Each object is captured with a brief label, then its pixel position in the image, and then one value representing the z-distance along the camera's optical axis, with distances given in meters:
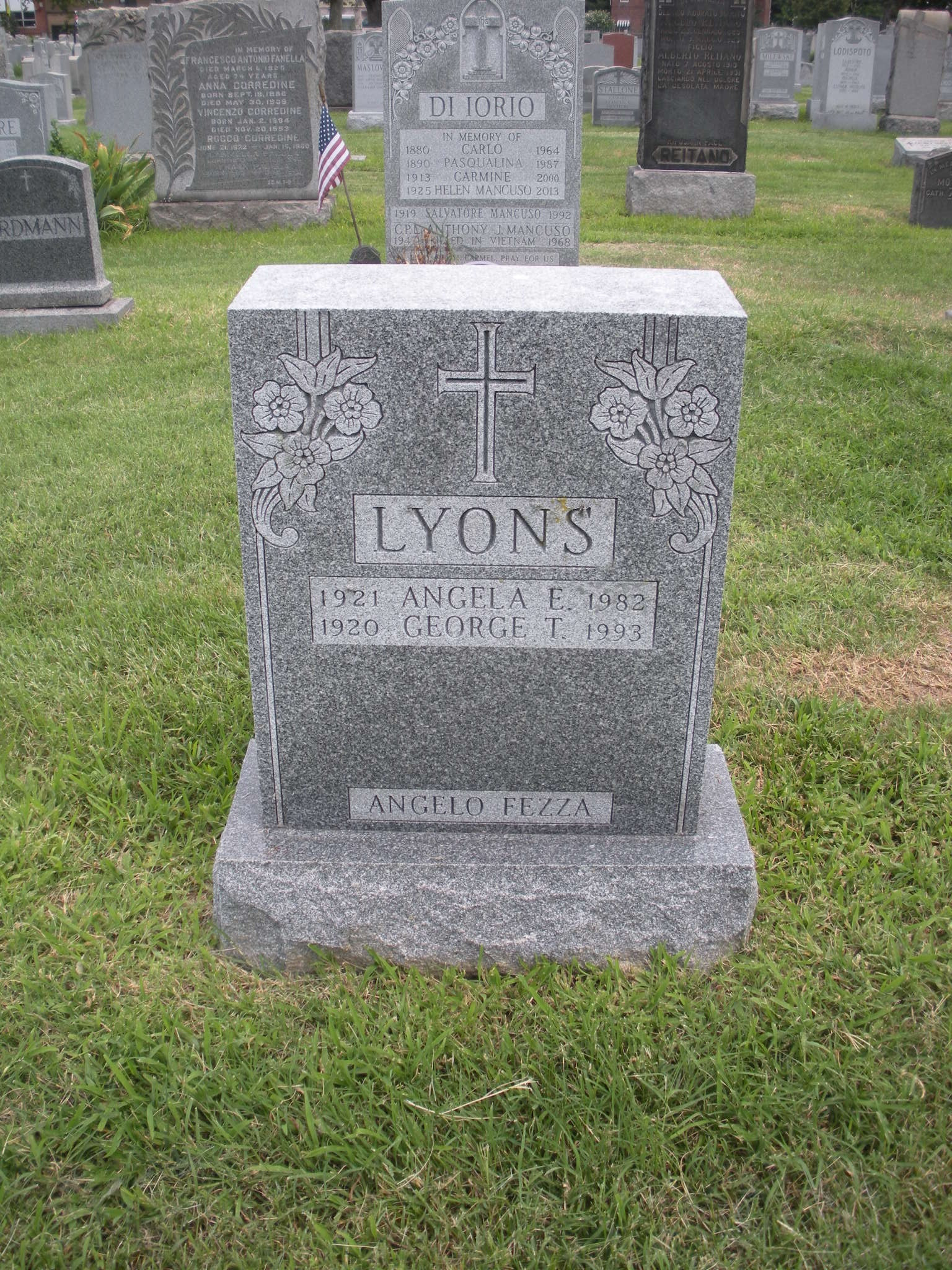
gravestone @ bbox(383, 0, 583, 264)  6.52
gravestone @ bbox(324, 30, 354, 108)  20.86
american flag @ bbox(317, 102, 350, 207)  6.44
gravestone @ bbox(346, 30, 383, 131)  18.64
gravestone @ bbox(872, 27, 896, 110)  22.06
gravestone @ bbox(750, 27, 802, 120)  20.41
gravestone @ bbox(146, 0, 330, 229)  9.40
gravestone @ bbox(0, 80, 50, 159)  10.74
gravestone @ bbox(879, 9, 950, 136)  17.34
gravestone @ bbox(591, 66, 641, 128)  18.98
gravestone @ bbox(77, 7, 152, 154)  13.25
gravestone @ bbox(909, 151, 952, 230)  10.24
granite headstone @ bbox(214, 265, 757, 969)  2.06
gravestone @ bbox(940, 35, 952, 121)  20.78
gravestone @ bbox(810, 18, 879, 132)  18.64
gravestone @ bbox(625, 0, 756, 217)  9.98
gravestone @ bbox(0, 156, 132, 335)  6.84
